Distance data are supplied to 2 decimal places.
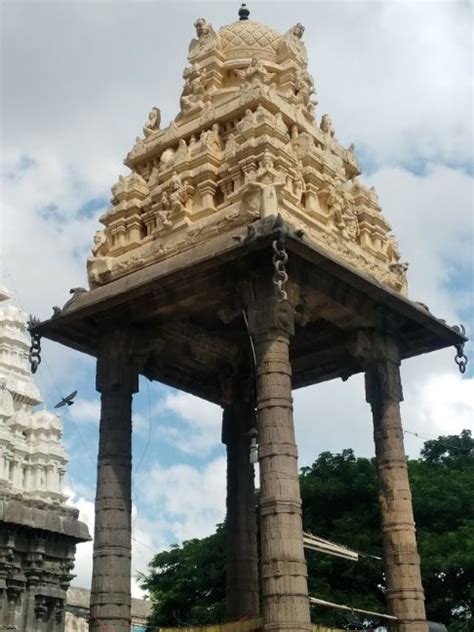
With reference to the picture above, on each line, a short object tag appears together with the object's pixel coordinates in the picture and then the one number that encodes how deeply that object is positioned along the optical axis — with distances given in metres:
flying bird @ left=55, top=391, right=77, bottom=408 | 17.20
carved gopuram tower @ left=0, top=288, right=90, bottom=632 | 24.20
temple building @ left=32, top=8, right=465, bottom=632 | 13.41
